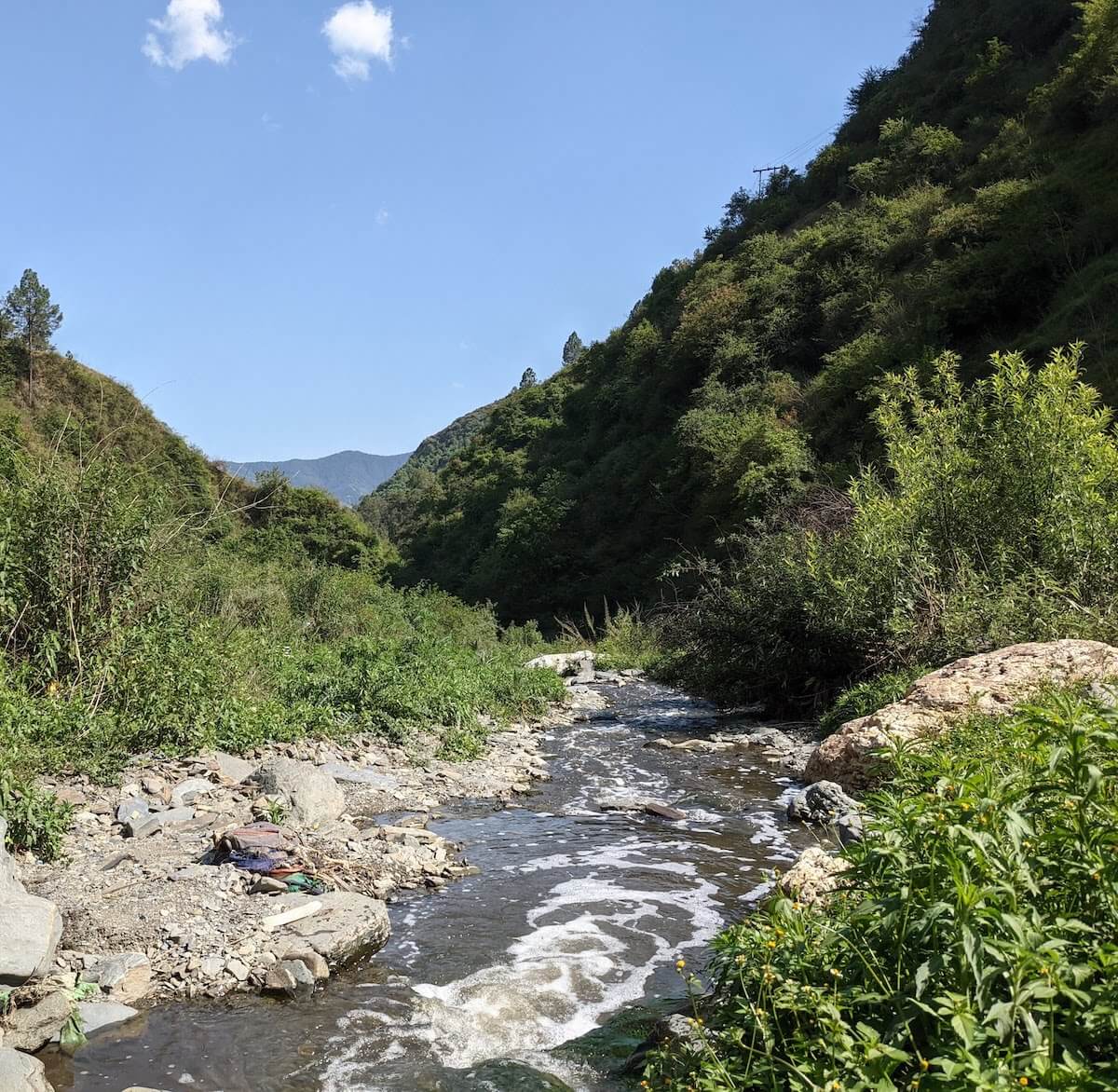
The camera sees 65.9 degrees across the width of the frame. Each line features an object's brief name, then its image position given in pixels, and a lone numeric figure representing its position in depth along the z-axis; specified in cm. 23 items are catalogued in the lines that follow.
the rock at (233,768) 800
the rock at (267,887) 574
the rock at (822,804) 739
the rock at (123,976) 466
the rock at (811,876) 427
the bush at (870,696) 957
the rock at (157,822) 657
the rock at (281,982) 485
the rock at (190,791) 727
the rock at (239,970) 489
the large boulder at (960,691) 682
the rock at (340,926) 520
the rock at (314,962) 500
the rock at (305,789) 738
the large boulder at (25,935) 422
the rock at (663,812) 867
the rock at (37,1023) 410
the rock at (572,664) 2014
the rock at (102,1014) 435
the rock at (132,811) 671
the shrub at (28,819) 574
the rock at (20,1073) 349
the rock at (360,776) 918
